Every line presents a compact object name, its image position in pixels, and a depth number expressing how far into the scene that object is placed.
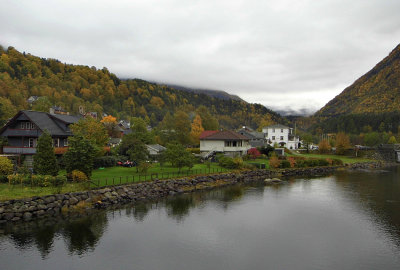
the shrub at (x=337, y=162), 70.56
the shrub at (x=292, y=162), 62.81
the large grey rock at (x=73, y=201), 30.45
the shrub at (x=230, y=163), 53.94
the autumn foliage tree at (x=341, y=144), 86.43
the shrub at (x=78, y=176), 32.78
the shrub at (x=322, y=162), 67.14
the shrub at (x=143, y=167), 40.92
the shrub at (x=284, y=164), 61.19
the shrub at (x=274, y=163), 59.75
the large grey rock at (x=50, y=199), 29.15
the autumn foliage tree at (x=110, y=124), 68.91
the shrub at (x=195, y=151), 66.19
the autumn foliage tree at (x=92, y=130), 44.53
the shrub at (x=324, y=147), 87.69
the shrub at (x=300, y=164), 63.88
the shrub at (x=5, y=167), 33.00
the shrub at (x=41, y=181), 30.83
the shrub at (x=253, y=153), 65.28
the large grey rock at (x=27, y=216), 27.47
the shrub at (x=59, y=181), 31.11
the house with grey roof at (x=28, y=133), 40.66
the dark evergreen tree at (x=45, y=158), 32.91
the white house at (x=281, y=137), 98.69
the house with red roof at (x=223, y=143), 64.00
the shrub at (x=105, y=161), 44.23
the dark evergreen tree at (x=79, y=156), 33.75
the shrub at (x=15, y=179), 31.08
